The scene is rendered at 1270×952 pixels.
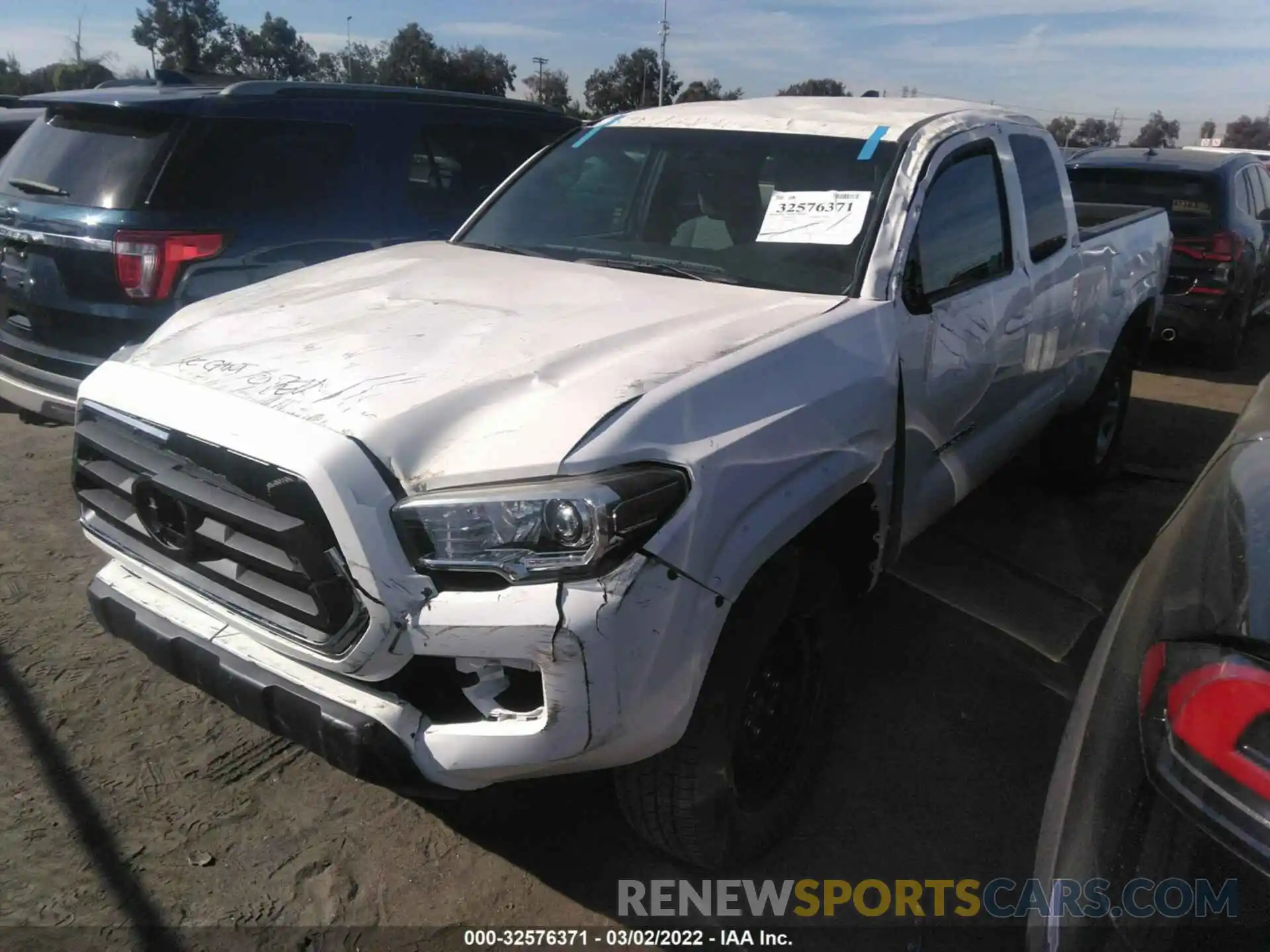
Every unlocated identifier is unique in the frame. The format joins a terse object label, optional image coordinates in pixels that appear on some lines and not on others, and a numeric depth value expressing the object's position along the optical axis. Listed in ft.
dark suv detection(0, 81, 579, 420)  13.38
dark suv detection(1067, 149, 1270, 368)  26.55
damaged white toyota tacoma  6.38
